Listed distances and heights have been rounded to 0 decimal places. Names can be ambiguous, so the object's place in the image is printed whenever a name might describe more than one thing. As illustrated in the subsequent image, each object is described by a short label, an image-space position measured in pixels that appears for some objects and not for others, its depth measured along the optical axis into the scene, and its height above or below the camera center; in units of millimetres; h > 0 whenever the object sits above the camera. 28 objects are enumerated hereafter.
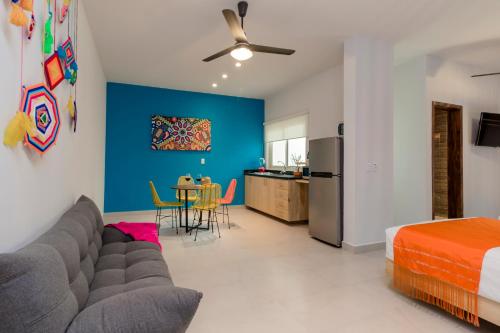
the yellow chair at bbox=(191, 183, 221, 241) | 4371 -510
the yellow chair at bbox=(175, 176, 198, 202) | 5361 -522
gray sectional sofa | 878 -505
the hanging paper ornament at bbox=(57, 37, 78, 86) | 1981 +797
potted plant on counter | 6005 +113
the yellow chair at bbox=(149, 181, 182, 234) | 4646 -618
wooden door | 4789 +45
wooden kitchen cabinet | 5211 -621
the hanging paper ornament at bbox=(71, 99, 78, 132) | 2482 +454
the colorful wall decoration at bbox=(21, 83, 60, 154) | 1428 +287
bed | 1750 -759
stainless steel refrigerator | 3801 -331
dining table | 4434 -334
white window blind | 6005 +868
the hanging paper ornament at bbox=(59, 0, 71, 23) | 2036 +1156
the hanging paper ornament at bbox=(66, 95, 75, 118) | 2299 +490
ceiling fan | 2773 +1289
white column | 3666 +335
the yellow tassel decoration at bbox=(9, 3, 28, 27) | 1191 +640
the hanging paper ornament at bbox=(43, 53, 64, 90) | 1716 +604
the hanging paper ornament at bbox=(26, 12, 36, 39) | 1411 +697
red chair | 4915 -528
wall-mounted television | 4828 +622
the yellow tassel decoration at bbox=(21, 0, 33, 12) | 1276 +742
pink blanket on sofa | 2564 -630
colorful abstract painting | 6281 +749
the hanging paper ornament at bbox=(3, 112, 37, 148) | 1213 +166
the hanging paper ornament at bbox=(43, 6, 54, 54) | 1656 +762
